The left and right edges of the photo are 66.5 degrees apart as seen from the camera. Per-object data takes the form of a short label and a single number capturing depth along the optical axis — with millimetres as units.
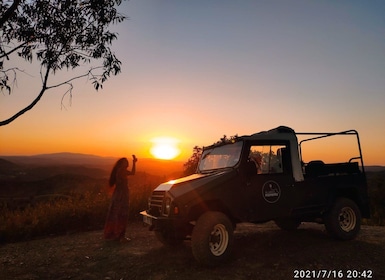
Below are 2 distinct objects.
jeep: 5297
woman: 7422
